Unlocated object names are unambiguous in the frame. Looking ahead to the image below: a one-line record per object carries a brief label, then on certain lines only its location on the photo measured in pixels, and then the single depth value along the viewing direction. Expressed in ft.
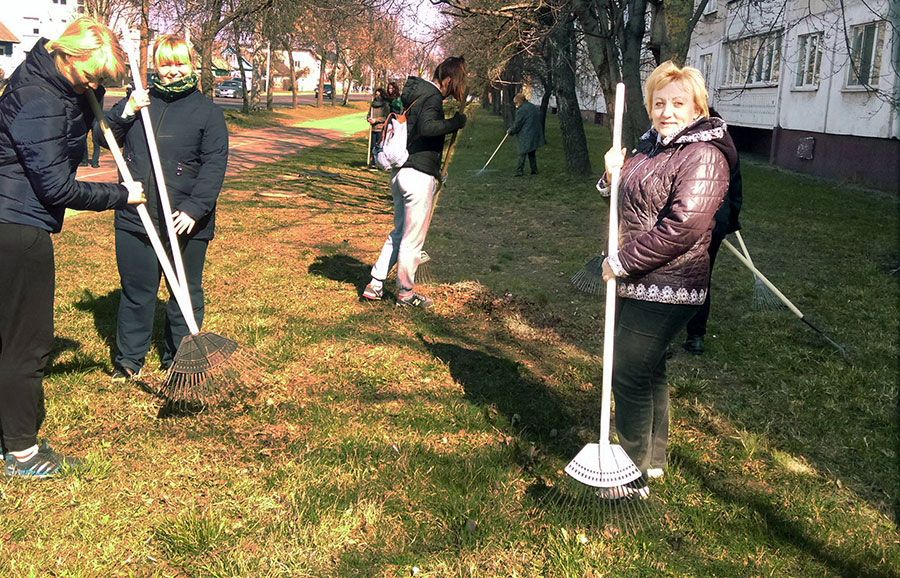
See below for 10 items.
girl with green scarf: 13.32
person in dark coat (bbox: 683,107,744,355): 15.84
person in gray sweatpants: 18.31
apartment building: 49.24
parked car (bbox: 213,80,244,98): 177.68
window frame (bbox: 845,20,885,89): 50.29
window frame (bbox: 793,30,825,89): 59.56
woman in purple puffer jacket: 9.53
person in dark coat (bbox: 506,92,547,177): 54.95
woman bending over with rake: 10.35
